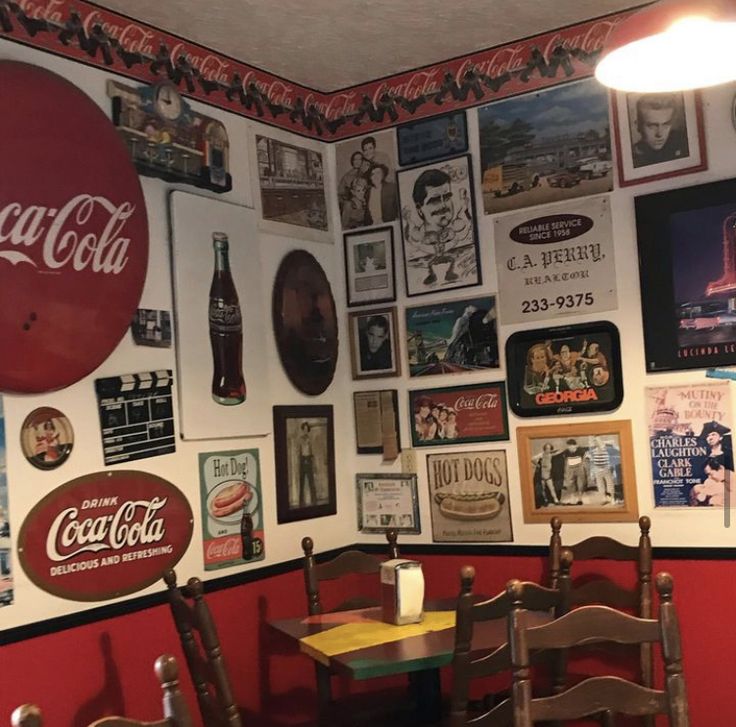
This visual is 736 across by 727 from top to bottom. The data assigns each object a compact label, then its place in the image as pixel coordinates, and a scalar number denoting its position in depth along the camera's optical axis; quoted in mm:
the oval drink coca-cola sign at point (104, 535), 2688
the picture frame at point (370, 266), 3891
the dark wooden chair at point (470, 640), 2396
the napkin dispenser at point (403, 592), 2990
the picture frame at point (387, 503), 3814
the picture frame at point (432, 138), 3711
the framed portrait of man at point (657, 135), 3234
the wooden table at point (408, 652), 2553
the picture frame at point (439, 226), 3688
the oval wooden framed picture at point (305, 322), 3678
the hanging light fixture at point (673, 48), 1883
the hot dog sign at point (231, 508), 3244
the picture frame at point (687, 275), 3174
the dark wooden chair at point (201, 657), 2574
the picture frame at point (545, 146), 3420
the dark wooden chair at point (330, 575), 3203
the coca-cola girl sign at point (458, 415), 3625
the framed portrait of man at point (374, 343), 3879
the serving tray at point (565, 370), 3383
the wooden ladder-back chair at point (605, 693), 2023
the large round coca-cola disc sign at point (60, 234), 2641
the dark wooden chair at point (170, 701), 1687
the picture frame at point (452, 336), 3643
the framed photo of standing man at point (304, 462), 3598
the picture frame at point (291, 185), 3639
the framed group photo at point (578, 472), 3344
